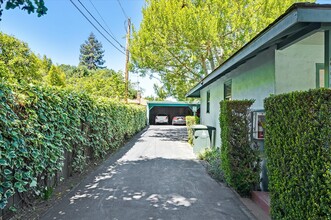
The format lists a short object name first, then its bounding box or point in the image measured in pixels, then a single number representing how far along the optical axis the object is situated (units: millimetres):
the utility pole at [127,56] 16109
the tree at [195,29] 11395
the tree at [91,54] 71875
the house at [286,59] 2805
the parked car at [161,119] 30203
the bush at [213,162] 5881
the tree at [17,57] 15873
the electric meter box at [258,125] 5309
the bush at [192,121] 13500
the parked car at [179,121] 28719
